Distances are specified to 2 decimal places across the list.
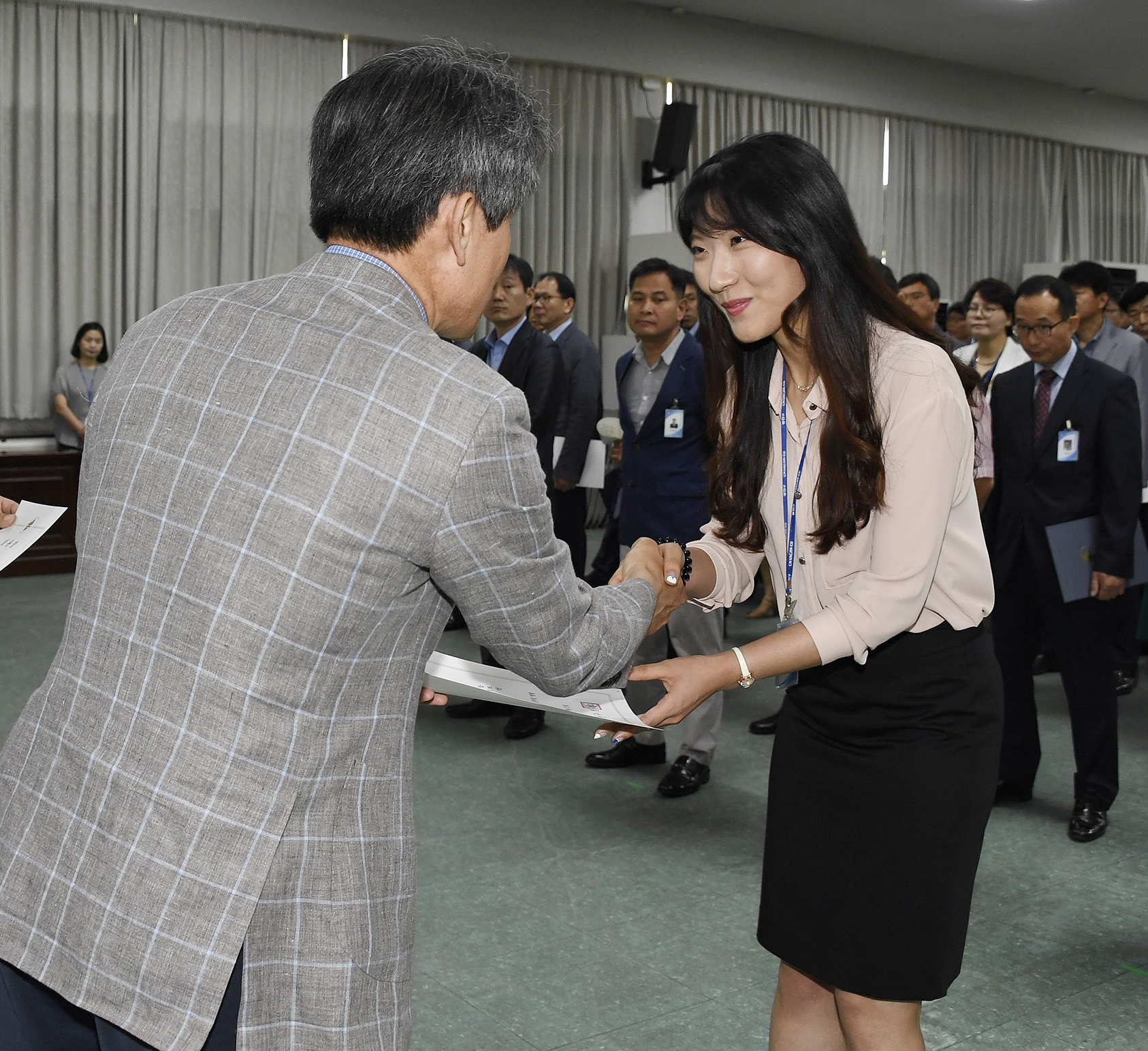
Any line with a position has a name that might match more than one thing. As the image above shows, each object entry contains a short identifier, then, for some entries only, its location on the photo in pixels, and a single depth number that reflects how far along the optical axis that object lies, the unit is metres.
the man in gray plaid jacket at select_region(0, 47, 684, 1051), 1.00
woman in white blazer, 5.50
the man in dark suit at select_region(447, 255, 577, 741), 4.78
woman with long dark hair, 1.53
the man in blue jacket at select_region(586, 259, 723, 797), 3.90
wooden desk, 7.74
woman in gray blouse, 8.19
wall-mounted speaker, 9.97
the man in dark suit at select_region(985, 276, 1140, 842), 3.52
